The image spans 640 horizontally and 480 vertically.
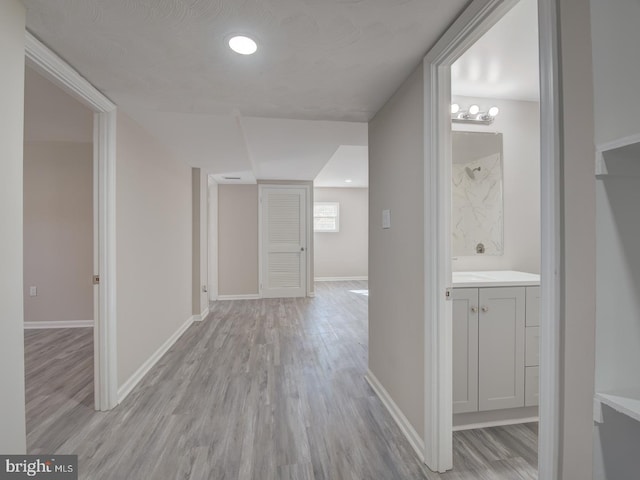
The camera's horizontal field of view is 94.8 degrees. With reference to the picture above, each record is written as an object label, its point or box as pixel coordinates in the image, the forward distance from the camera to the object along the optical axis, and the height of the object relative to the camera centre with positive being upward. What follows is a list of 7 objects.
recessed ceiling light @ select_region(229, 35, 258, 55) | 1.39 +0.95
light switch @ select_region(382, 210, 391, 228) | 2.02 +0.15
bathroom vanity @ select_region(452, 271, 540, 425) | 1.78 -0.65
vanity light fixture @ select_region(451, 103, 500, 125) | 2.24 +0.96
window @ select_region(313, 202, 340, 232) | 7.43 +0.57
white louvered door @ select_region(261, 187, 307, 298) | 5.56 -0.03
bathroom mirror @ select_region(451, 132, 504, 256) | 2.28 +0.36
